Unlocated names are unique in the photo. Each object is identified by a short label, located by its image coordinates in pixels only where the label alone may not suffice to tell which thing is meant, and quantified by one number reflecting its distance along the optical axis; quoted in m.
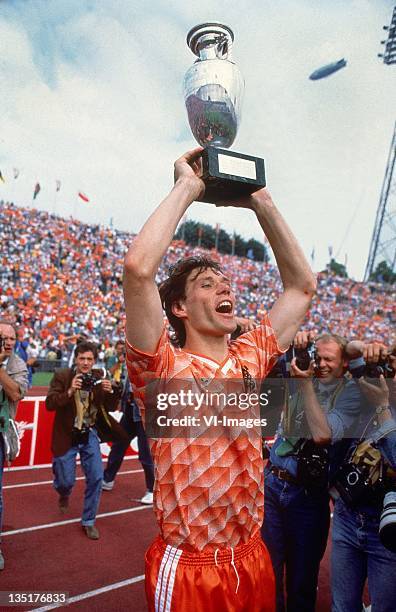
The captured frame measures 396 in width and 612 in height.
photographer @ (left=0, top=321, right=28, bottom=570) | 3.91
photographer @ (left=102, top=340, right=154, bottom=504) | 5.70
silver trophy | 1.92
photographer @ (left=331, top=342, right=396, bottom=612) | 2.30
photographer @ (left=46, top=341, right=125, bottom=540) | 4.87
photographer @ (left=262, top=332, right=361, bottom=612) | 2.65
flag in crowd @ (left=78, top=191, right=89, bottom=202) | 38.08
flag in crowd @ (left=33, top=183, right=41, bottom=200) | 35.77
